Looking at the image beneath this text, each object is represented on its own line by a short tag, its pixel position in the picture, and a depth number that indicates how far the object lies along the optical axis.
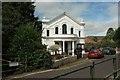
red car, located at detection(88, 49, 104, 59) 16.69
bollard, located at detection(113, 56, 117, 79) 4.40
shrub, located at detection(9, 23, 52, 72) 8.88
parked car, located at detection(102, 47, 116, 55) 21.47
